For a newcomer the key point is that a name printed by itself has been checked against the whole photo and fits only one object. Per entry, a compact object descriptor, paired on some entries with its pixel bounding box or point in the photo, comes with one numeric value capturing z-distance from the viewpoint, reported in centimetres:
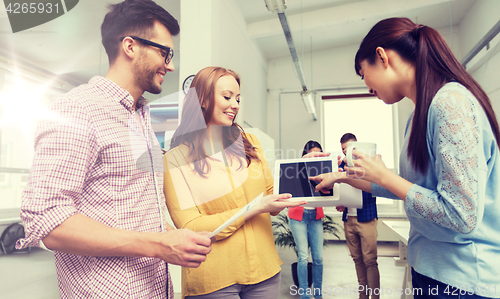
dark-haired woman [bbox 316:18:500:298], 68
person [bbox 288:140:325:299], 308
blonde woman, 102
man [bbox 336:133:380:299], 274
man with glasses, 59
